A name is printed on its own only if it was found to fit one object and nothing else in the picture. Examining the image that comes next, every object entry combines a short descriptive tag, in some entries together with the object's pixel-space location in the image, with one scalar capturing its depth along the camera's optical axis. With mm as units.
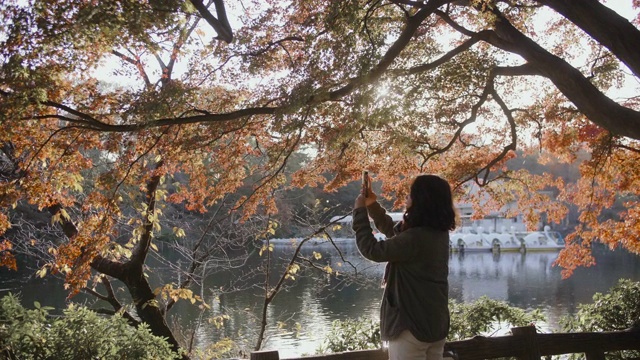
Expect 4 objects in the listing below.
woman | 2299
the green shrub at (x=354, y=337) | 4831
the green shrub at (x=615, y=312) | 5059
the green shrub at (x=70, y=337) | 2699
